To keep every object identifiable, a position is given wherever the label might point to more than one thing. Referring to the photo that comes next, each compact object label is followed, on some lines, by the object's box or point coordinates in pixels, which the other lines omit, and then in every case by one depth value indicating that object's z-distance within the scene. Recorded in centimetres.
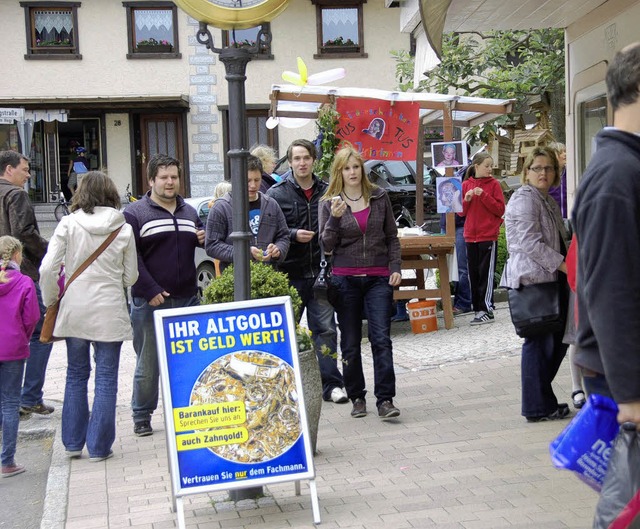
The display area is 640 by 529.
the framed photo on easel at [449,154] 1077
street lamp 501
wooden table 1045
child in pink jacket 641
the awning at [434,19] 523
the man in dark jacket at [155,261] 701
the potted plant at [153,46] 2812
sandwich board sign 480
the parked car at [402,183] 1852
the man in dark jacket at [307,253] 761
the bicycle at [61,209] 2597
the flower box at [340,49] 2842
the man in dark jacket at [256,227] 700
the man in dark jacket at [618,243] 279
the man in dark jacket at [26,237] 777
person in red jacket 1120
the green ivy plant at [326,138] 995
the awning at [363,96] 1000
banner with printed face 1023
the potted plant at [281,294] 572
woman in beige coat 635
